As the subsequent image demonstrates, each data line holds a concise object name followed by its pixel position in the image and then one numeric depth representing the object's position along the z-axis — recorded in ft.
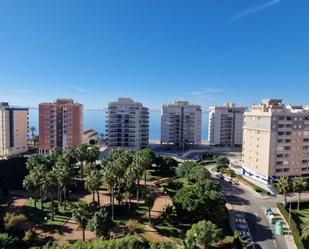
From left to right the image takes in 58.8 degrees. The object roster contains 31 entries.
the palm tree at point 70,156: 239.58
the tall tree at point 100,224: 132.26
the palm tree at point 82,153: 240.98
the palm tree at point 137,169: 194.34
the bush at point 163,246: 105.14
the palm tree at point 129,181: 184.55
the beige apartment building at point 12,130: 370.12
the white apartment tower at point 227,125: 476.13
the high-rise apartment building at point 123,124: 391.86
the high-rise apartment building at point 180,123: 464.65
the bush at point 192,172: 226.17
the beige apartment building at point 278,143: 257.34
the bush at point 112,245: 104.37
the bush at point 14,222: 151.43
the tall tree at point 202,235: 126.21
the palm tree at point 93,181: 168.14
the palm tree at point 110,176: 168.82
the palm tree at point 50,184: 165.78
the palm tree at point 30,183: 172.45
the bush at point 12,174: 217.56
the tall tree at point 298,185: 201.46
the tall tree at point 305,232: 157.06
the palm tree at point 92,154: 247.42
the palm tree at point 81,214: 132.36
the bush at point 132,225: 157.13
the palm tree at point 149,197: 163.32
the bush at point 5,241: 105.90
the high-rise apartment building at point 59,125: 371.56
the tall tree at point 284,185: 201.67
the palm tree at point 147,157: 220.29
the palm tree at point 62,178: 173.33
